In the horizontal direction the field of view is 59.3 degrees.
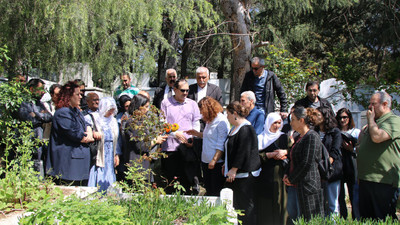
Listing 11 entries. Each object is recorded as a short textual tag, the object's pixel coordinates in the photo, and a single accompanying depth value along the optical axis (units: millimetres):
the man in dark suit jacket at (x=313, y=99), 5191
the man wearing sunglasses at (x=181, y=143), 4859
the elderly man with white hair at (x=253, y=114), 4734
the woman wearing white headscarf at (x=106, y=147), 4719
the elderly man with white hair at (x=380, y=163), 3762
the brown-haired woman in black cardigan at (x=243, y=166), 4016
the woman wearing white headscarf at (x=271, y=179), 4340
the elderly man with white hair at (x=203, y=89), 5434
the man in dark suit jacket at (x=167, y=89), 5660
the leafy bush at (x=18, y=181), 3414
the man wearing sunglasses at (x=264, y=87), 5492
